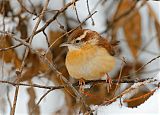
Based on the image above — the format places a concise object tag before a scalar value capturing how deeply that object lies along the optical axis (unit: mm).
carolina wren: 6652
